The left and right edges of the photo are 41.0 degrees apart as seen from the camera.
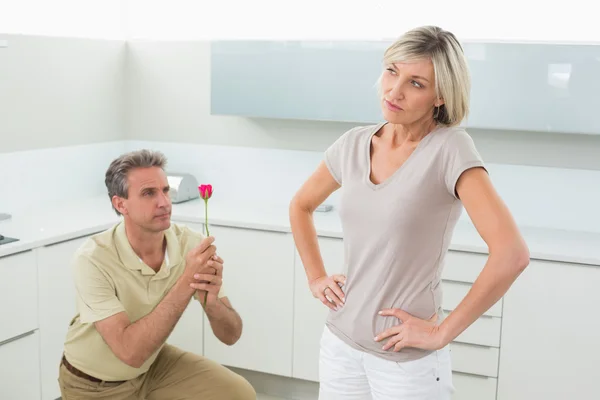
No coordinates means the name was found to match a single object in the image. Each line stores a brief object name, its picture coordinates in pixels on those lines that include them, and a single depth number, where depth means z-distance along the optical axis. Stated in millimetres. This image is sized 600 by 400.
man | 2285
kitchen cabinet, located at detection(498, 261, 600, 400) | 3033
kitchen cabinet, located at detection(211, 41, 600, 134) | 3145
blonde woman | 1678
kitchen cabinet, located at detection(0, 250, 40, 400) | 2932
